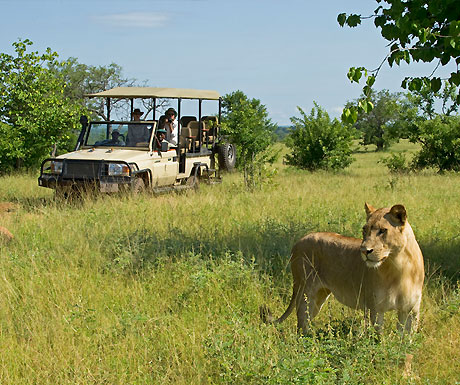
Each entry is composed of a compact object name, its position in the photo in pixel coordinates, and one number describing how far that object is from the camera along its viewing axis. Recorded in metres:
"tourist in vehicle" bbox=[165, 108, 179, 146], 12.88
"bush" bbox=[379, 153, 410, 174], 20.42
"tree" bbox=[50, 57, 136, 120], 33.53
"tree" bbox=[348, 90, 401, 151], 47.52
